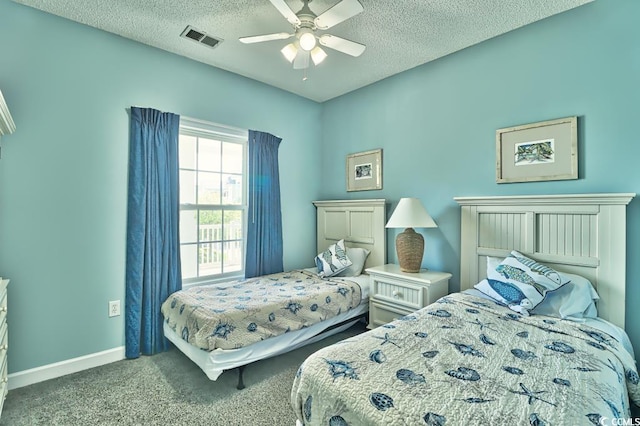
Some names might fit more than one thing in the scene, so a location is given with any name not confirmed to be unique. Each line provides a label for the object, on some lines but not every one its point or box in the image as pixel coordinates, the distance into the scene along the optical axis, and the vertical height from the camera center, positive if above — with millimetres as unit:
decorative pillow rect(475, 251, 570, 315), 1913 -463
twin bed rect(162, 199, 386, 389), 2080 -757
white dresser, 1747 -782
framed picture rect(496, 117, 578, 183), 2178 +461
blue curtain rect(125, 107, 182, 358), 2576 -167
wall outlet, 2525 -815
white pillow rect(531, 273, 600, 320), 1875 -569
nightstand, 2547 -705
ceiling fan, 1796 +1195
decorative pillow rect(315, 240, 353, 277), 3207 -540
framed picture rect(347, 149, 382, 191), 3438 +481
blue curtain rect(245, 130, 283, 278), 3346 +21
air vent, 2468 +1470
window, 3016 +113
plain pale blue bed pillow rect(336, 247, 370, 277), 3281 -546
